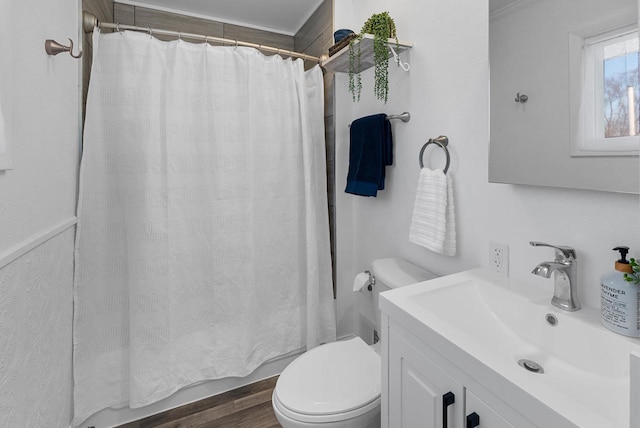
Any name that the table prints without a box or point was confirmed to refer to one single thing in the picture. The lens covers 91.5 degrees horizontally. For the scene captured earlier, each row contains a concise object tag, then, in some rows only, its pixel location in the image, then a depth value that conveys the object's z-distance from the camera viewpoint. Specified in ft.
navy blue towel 5.25
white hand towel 4.16
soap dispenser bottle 2.33
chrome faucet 2.83
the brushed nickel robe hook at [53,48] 3.35
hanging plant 4.61
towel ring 4.29
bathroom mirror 2.59
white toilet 3.58
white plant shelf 4.69
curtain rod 4.67
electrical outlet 3.63
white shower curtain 4.97
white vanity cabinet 2.10
